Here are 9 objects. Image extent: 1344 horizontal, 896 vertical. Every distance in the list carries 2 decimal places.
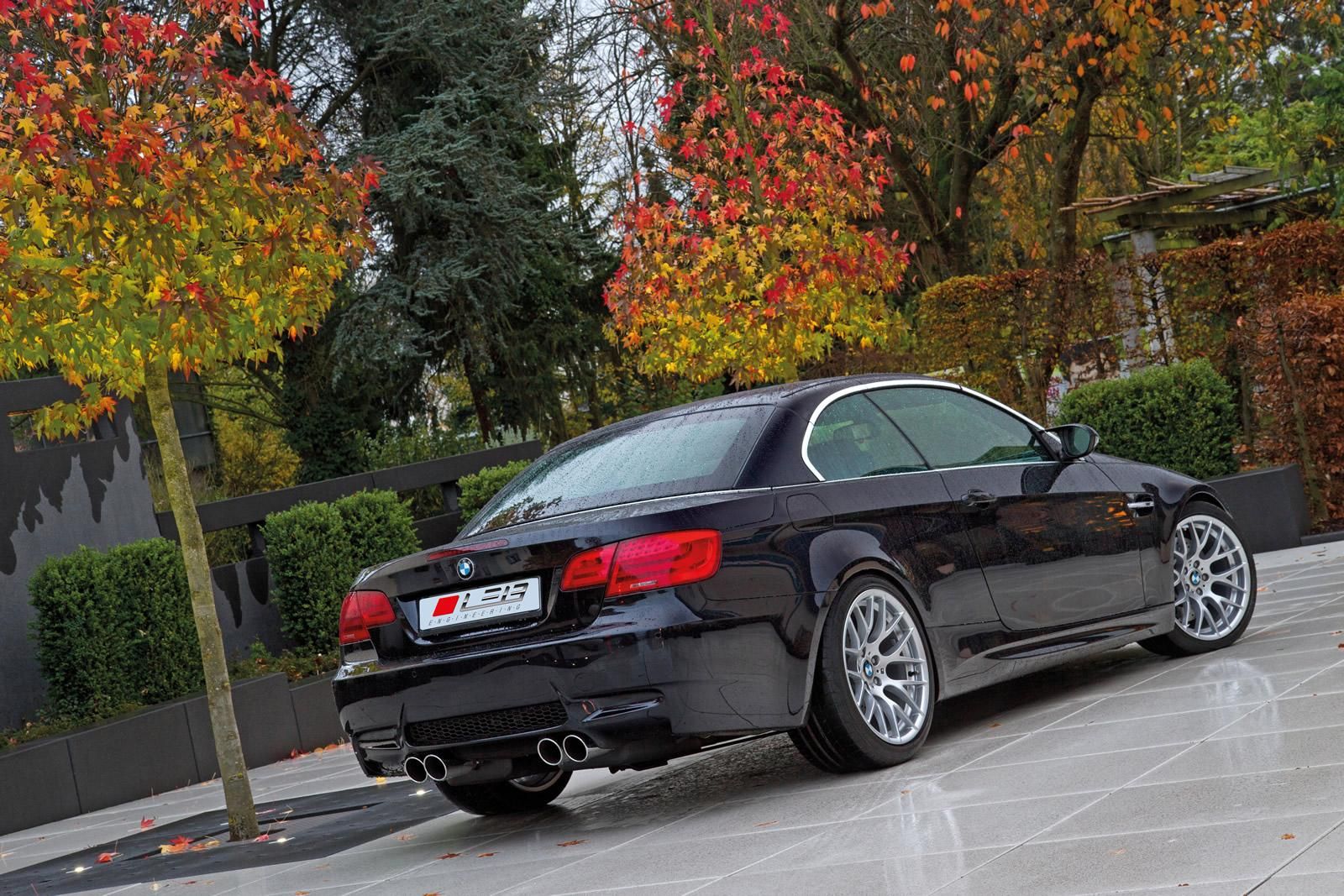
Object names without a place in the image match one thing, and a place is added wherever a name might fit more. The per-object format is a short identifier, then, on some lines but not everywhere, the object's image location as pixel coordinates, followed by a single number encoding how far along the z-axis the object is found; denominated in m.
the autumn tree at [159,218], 6.84
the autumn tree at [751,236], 16.33
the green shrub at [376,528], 13.41
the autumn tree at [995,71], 16.81
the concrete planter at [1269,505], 11.83
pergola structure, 18.64
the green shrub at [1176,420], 12.52
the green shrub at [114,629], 10.77
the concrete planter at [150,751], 9.77
